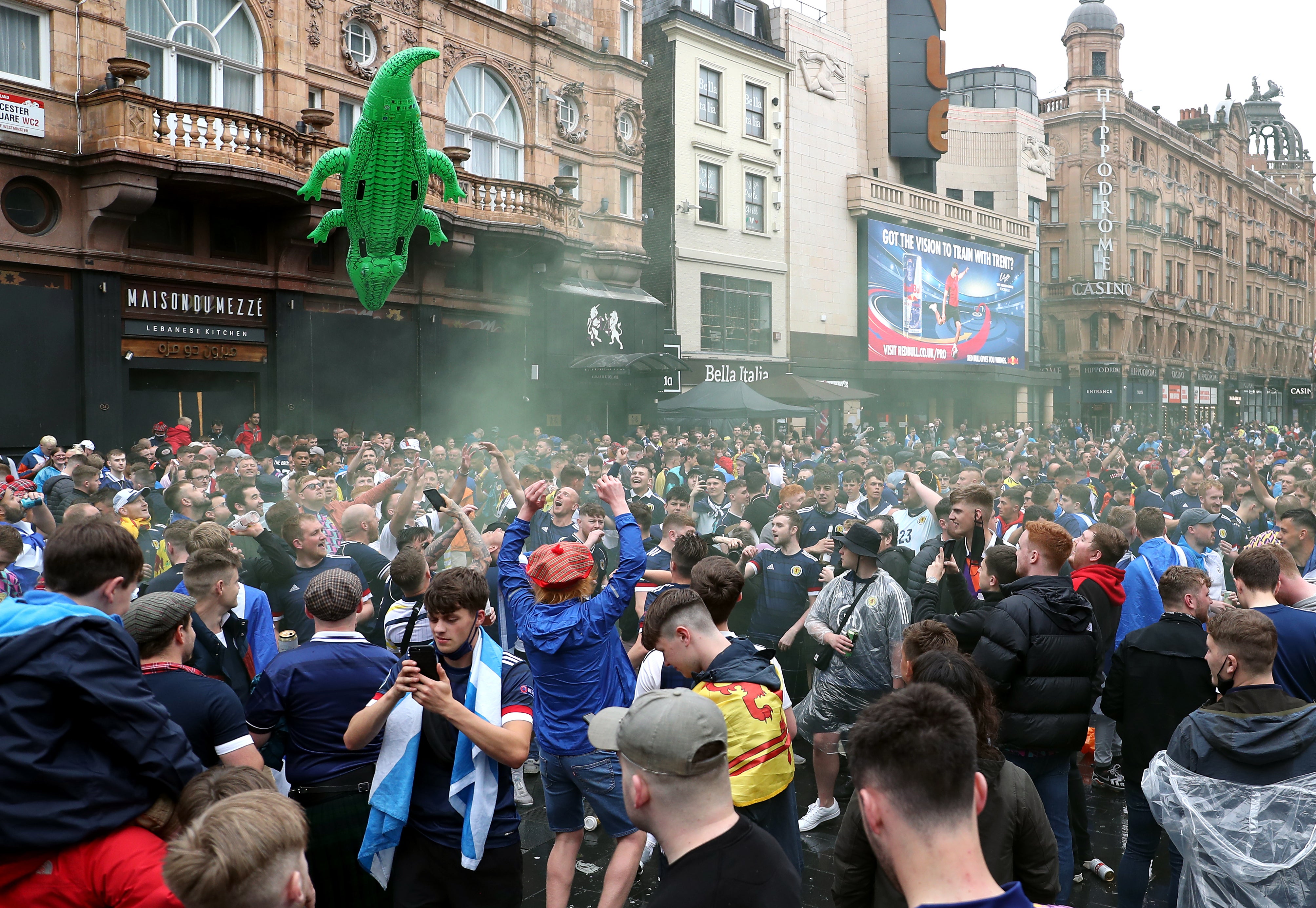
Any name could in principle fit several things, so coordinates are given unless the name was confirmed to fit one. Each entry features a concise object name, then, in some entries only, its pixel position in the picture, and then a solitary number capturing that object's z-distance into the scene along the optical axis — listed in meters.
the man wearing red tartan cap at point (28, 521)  5.99
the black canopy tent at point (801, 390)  22.45
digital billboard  33.75
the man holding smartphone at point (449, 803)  3.53
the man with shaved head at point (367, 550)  6.36
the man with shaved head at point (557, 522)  7.95
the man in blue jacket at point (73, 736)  2.43
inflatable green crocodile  11.68
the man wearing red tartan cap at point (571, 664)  4.43
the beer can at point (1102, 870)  5.29
